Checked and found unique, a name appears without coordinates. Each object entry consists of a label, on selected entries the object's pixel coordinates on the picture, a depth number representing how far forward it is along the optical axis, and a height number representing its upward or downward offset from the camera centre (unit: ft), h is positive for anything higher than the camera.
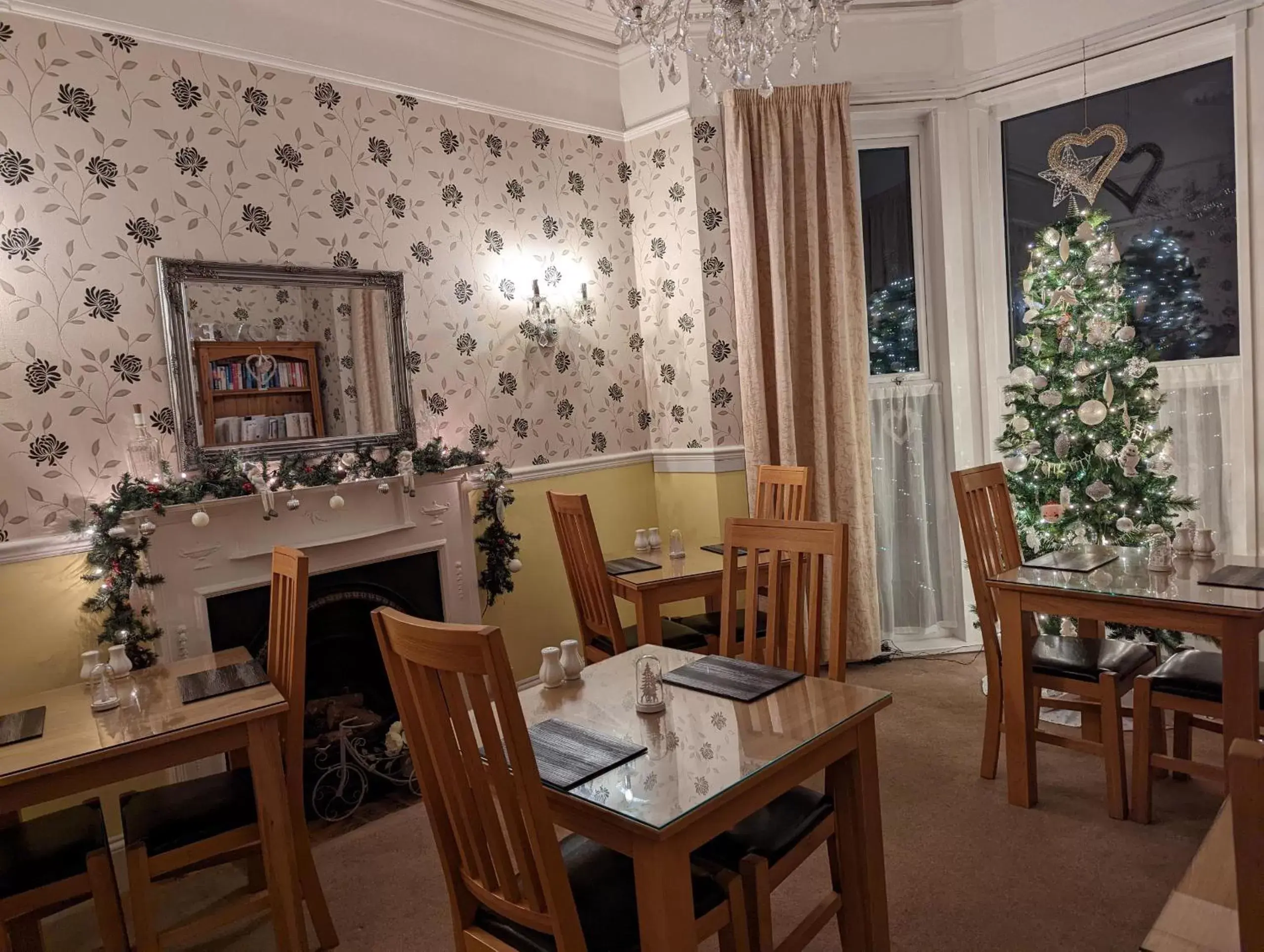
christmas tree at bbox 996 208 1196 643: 12.21 -0.48
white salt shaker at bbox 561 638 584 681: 7.25 -2.07
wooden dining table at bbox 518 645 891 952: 4.96 -2.31
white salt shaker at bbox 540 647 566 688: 7.12 -2.10
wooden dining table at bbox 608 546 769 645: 10.93 -2.31
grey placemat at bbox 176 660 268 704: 7.86 -2.29
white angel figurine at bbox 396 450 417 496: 11.56 -0.59
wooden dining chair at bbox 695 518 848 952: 5.92 -2.44
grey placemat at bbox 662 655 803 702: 6.67 -2.22
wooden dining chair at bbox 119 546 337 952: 7.13 -3.24
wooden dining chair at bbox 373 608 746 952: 4.74 -2.41
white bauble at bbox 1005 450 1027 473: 12.67 -1.17
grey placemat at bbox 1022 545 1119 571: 10.00 -2.17
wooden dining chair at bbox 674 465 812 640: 11.92 -1.46
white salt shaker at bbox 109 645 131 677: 8.68 -2.17
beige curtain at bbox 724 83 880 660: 14.17 +1.61
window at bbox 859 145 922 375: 15.28 +2.32
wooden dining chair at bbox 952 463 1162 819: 9.19 -3.13
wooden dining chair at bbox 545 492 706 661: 11.12 -2.35
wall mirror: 10.39 +0.99
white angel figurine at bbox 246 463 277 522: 10.28 -0.62
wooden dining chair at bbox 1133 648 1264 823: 8.55 -3.40
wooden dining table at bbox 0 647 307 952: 6.68 -2.45
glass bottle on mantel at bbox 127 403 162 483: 9.98 -0.10
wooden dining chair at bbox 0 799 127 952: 6.81 -3.38
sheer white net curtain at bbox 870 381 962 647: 15.34 -2.28
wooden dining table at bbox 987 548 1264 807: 8.09 -2.40
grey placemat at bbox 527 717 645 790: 5.46 -2.27
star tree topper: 13.67 +3.25
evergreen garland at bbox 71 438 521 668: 9.35 -0.80
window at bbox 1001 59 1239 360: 12.61 +2.49
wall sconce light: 13.93 +1.50
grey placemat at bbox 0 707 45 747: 7.22 -2.36
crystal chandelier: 8.39 +3.75
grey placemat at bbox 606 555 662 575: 11.71 -2.16
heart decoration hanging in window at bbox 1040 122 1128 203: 13.44 +3.37
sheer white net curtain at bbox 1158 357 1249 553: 12.62 -1.05
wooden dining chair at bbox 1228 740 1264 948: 2.78 -1.51
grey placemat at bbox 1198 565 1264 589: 8.69 -2.18
